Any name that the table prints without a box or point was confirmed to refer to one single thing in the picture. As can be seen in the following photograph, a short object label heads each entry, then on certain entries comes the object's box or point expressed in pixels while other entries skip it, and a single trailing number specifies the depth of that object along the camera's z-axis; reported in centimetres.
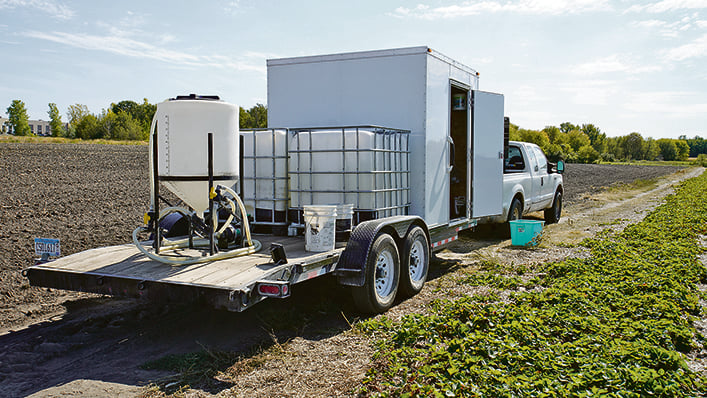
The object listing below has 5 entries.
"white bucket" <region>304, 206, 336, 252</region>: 574
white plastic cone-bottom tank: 525
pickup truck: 1123
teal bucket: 1067
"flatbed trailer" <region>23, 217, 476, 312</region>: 452
